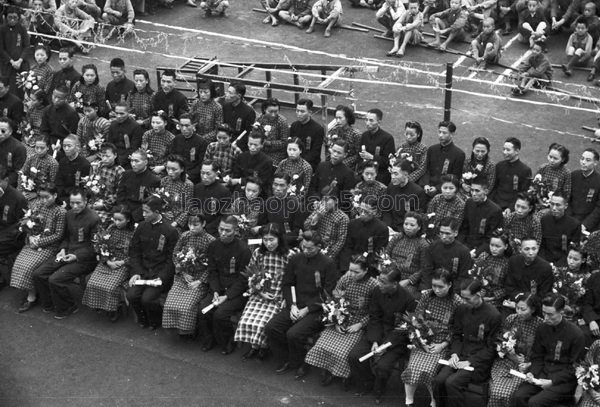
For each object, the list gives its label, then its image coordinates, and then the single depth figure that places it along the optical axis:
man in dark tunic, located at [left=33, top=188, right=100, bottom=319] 15.22
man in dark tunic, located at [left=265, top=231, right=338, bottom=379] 13.75
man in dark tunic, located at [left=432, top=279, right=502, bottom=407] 12.62
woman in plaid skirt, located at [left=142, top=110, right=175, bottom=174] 17.06
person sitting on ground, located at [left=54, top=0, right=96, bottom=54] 22.42
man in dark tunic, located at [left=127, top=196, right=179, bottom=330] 14.74
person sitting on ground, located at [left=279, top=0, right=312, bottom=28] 22.89
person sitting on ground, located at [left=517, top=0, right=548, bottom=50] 21.27
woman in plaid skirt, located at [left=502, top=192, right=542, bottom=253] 14.14
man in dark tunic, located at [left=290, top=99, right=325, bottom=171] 16.80
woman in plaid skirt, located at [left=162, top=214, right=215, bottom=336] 14.34
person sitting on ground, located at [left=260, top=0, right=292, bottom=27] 23.14
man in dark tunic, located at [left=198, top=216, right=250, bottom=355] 14.23
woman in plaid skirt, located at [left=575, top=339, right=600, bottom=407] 11.94
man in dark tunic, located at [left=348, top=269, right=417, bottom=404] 13.15
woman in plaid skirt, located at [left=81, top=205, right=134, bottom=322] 14.91
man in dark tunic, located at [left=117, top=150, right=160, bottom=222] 16.11
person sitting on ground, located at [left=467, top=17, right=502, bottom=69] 20.53
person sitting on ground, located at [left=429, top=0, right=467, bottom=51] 21.52
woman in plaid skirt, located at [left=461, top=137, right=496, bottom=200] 15.48
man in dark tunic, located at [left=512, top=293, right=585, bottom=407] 12.25
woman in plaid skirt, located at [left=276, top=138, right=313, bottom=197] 15.84
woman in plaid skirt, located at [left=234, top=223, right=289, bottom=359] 13.89
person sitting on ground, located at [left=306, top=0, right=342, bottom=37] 22.61
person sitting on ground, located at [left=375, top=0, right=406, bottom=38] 21.83
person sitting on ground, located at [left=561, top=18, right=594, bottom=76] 20.38
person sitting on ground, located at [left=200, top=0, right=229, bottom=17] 23.52
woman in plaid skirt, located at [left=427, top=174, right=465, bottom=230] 14.67
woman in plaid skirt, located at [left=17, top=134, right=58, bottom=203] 16.67
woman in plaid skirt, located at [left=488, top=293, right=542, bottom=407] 12.42
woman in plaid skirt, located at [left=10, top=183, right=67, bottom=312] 15.37
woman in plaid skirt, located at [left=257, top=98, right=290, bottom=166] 16.89
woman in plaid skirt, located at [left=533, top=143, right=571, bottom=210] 15.02
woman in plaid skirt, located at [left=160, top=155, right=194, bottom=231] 15.75
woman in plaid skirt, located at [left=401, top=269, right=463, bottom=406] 12.82
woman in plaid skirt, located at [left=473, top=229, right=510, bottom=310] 13.60
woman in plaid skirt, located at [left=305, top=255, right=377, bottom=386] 13.29
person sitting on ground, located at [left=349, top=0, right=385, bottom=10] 23.45
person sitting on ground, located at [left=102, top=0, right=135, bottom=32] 23.06
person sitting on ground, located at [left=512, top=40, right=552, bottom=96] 19.31
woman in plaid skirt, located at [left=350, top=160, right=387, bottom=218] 15.25
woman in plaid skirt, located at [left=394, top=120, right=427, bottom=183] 16.03
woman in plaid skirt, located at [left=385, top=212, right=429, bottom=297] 14.05
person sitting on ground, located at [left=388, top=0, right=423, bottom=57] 21.51
